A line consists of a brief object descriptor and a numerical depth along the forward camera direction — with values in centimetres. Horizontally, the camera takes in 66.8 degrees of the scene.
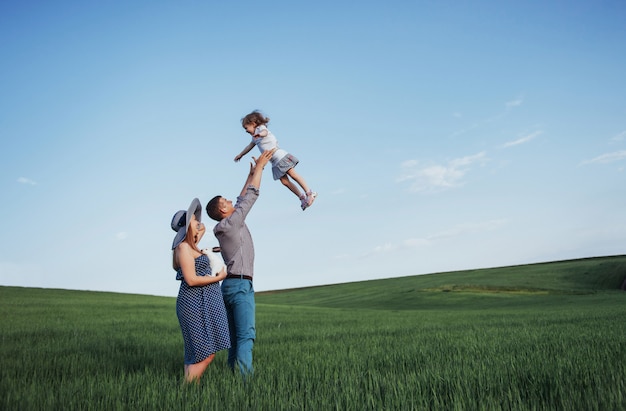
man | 500
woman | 471
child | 634
